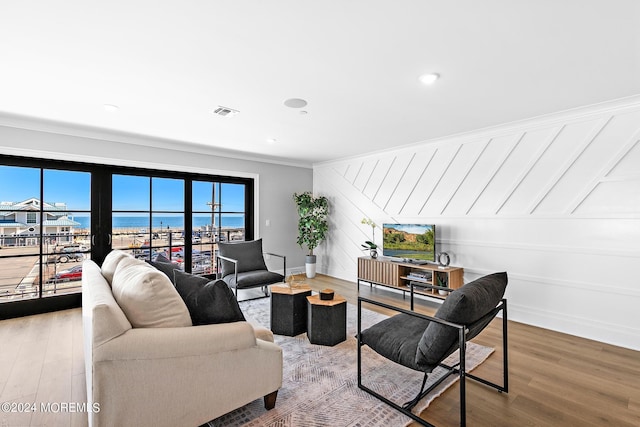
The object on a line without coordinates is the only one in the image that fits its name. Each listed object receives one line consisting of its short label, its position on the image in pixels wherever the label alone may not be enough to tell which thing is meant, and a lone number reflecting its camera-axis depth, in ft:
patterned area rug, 6.15
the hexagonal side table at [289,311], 10.15
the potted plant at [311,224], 19.33
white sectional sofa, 4.57
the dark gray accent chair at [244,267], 13.62
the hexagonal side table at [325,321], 9.50
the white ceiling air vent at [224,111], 10.52
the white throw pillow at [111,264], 7.57
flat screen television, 13.98
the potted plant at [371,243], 16.16
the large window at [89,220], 12.26
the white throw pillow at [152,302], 5.23
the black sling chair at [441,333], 5.60
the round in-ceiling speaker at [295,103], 9.76
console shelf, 12.90
